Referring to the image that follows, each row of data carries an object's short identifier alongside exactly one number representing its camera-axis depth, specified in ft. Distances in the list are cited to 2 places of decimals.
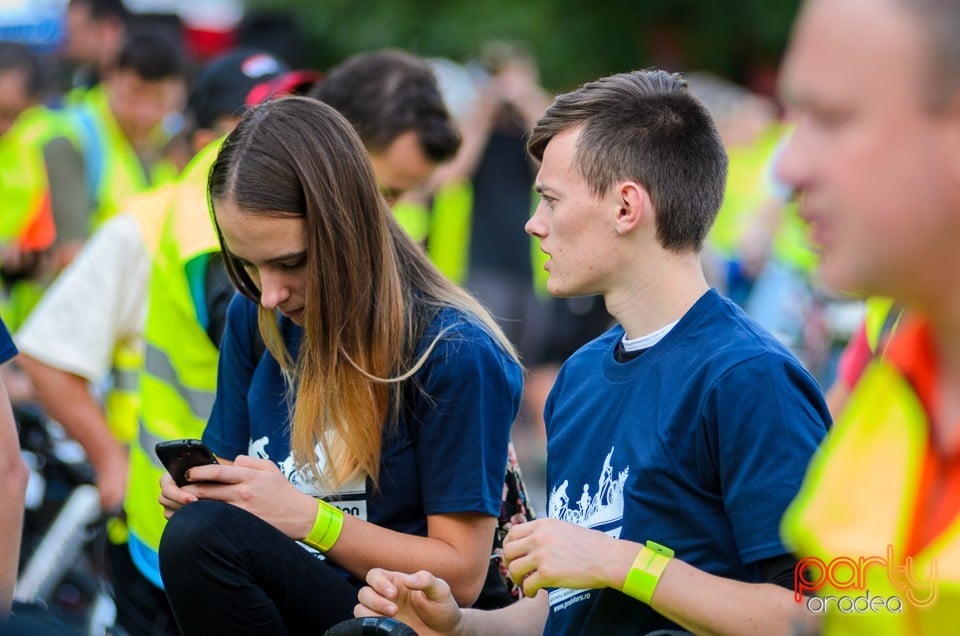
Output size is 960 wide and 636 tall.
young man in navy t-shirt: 14.92
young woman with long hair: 18.45
